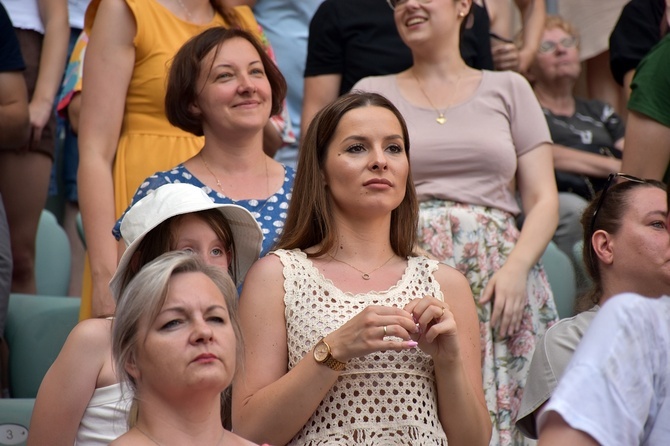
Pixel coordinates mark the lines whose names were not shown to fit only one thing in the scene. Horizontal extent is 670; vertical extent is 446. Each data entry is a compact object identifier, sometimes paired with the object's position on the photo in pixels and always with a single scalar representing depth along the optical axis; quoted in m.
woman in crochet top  5.06
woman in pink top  7.03
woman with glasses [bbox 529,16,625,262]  9.85
